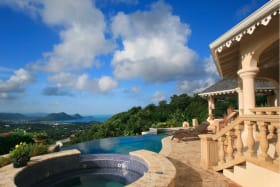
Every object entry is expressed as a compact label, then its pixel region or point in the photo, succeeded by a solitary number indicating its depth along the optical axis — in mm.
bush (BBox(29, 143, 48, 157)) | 9045
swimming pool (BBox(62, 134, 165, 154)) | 12094
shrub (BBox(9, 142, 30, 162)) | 7861
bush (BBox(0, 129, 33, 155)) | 10459
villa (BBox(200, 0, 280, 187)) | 4477
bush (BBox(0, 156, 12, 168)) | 7640
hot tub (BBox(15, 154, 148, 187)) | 7129
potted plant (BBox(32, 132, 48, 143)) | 10656
